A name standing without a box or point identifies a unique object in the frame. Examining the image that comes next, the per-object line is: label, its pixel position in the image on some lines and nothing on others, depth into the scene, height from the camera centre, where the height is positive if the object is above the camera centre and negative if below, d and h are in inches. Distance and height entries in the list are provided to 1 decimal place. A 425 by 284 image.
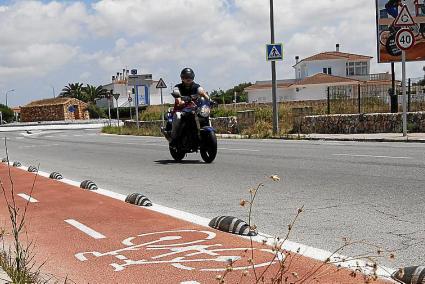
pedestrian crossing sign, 972.6 +102.1
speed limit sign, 724.5 +85.8
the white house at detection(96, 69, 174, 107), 3567.9 +163.6
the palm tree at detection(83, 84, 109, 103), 4227.4 +192.0
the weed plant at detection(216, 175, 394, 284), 150.9 -43.6
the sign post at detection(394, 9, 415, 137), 720.3 +92.3
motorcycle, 501.0 -11.0
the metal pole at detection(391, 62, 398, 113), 932.6 +9.4
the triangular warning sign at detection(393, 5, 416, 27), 719.5 +109.3
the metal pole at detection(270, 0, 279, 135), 968.3 +40.6
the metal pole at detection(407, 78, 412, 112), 917.9 +20.8
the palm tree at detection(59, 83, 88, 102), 4259.4 +211.6
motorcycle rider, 498.6 +21.1
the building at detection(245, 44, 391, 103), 2667.3 +163.8
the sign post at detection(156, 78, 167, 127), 1299.2 +71.0
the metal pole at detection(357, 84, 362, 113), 1013.2 +17.6
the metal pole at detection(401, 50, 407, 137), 738.4 +26.2
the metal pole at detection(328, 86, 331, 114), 1059.3 +22.1
